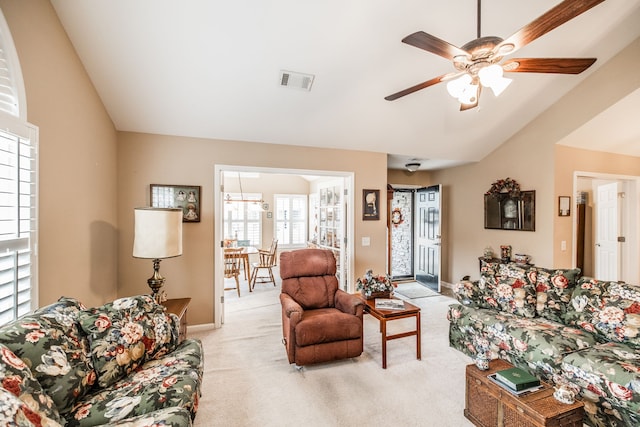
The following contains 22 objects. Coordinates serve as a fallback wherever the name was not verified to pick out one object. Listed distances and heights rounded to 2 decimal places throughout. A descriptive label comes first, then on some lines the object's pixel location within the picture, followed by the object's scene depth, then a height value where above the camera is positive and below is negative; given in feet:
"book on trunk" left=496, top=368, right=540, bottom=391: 5.16 -3.20
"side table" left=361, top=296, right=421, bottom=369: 8.30 -3.23
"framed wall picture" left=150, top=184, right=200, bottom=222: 10.74 +0.59
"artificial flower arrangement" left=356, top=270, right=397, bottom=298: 9.98 -2.61
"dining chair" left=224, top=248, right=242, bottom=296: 16.46 -2.92
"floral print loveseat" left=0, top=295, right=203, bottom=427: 3.38 -2.53
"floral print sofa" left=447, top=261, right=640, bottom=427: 5.49 -3.08
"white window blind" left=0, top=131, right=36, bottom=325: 5.07 -0.21
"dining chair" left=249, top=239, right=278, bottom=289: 18.20 -3.60
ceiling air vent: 8.82 +4.47
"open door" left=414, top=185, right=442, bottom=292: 16.96 -1.49
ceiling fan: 4.66 +3.35
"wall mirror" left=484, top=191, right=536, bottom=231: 13.29 +0.21
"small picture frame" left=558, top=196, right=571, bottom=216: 12.57 +0.44
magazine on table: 8.96 -3.03
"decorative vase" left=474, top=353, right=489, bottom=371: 5.92 -3.25
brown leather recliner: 8.16 -3.24
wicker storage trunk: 4.65 -3.53
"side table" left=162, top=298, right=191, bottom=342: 8.23 -3.01
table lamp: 7.95 -0.60
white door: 15.01 -0.99
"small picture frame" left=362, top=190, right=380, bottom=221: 13.71 +0.46
